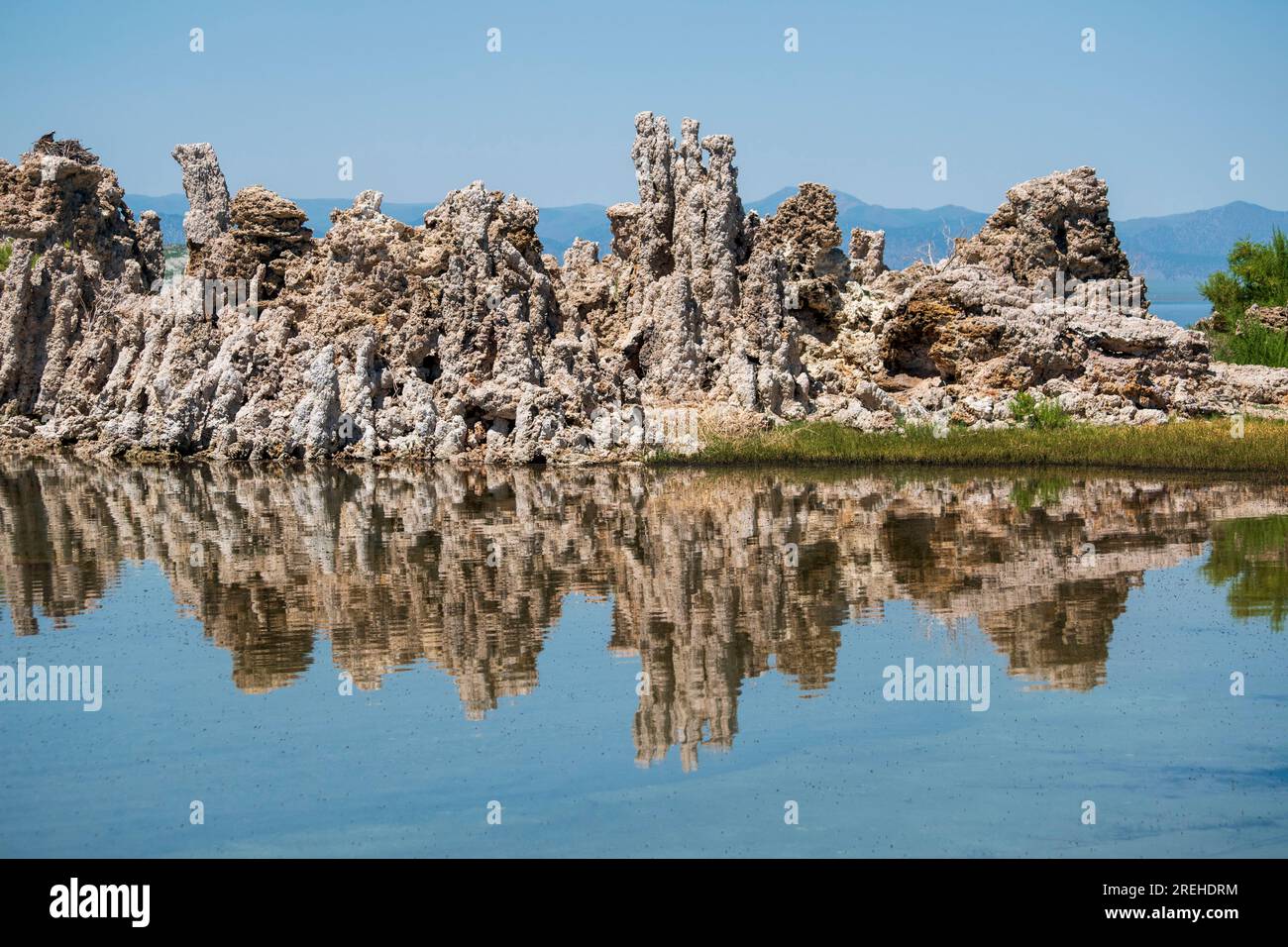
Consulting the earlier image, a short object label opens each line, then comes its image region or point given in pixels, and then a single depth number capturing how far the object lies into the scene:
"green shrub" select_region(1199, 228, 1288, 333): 57.94
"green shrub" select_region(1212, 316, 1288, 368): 48.47
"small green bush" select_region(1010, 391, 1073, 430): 42.12
